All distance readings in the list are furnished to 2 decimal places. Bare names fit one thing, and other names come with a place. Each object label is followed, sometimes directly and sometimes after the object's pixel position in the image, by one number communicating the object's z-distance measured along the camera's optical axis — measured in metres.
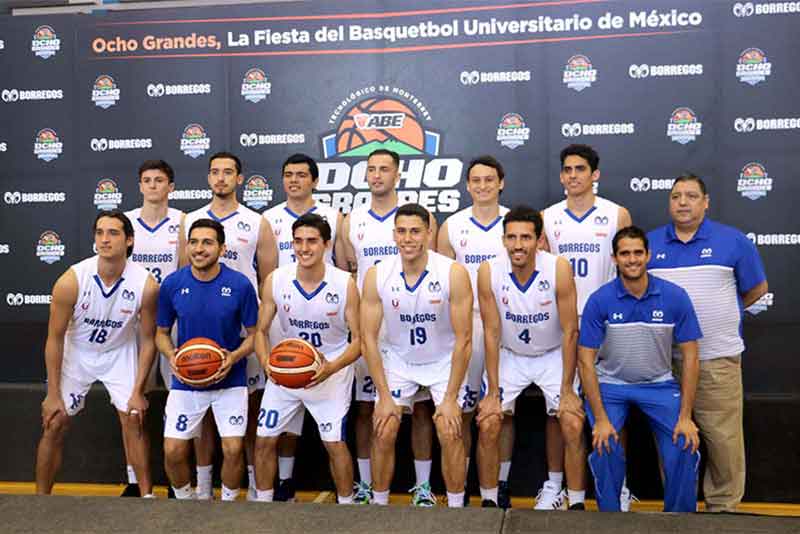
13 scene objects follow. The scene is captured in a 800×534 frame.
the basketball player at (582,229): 4.56
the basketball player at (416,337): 4.23
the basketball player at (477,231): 4.61
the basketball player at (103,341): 4.50
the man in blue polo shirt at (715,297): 4.31
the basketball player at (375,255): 4.60
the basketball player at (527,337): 4.21
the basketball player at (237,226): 4.93
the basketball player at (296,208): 4.98
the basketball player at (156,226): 4.98
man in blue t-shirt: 4.39
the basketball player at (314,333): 4.35
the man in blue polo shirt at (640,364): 4.04
